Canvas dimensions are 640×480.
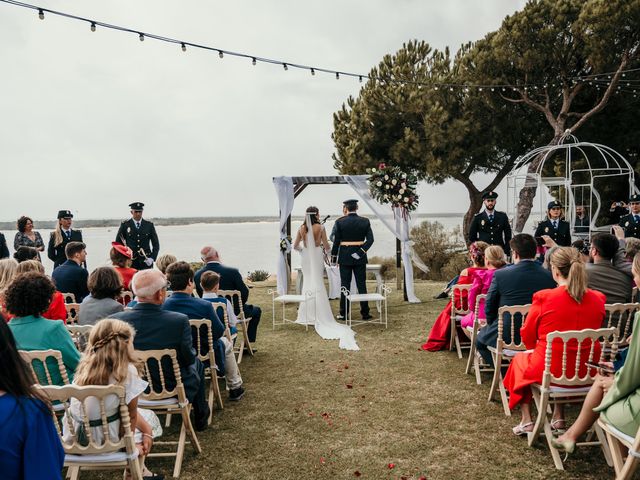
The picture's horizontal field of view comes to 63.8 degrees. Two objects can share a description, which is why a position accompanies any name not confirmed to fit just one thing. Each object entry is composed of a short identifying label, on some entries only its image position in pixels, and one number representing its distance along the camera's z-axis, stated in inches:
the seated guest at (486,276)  194.9
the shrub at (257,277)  561.6
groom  314.2
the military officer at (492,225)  323.3
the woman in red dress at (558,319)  130.6
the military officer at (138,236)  317.7
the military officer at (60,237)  310.3
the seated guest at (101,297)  147.9
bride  292.0
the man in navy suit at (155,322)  128.3
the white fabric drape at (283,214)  372.2
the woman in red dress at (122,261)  222.4
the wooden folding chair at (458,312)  216.2
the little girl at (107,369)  97.3
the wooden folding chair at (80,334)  134.4
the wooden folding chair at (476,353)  188.0
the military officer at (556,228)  327.3
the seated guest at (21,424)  53.6
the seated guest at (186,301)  154.3
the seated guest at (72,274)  215.0
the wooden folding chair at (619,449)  93.7
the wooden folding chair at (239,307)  216.6
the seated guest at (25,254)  213.5
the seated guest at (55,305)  153.3
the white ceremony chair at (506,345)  152.7
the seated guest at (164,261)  201.5
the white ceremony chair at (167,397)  126.2
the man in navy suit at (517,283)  165.2
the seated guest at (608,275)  168.4
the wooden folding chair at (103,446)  95.4
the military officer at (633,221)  319.9
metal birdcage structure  625.9
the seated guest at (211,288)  188.7
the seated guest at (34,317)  110.1
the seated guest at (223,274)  226.4
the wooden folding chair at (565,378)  121.0
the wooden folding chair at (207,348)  152.6
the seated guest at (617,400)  97.4
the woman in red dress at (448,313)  221.8
